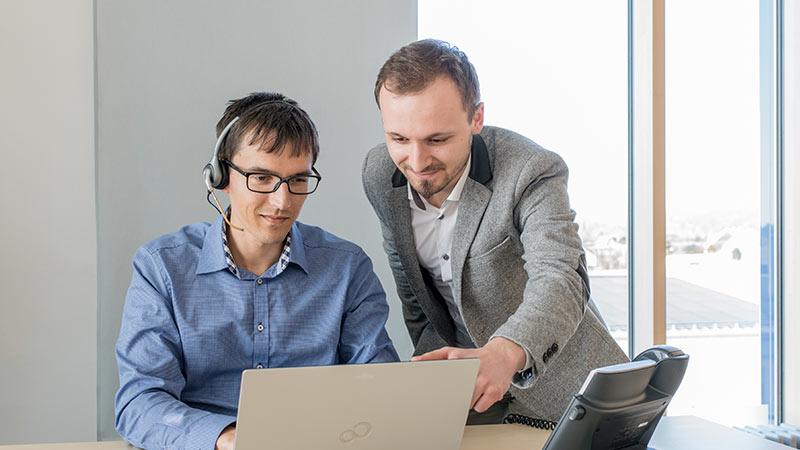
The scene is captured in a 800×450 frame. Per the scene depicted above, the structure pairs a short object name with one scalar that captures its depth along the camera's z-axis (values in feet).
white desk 4.41
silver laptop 3.03
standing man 5.14
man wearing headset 4.73
